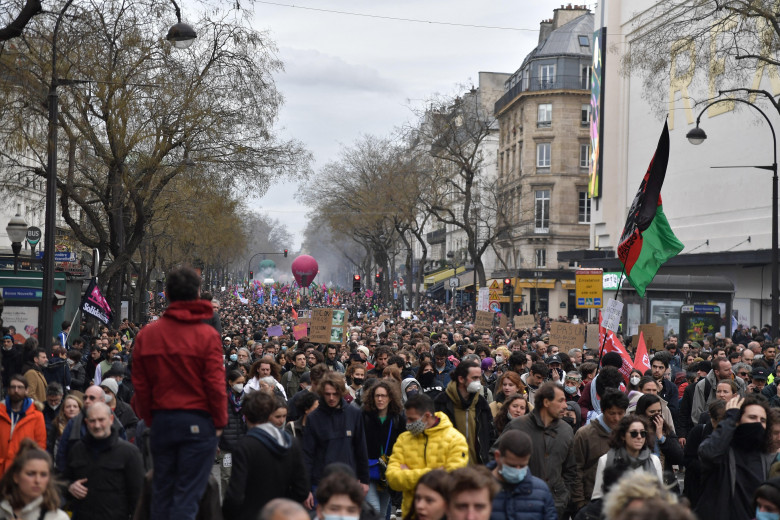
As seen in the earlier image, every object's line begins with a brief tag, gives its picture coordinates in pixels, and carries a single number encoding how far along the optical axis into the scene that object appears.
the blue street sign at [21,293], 27.86
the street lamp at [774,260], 24.53
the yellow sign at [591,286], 24.50
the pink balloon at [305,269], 84.69
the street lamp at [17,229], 23.52
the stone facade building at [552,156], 67.38
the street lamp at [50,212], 16.83
